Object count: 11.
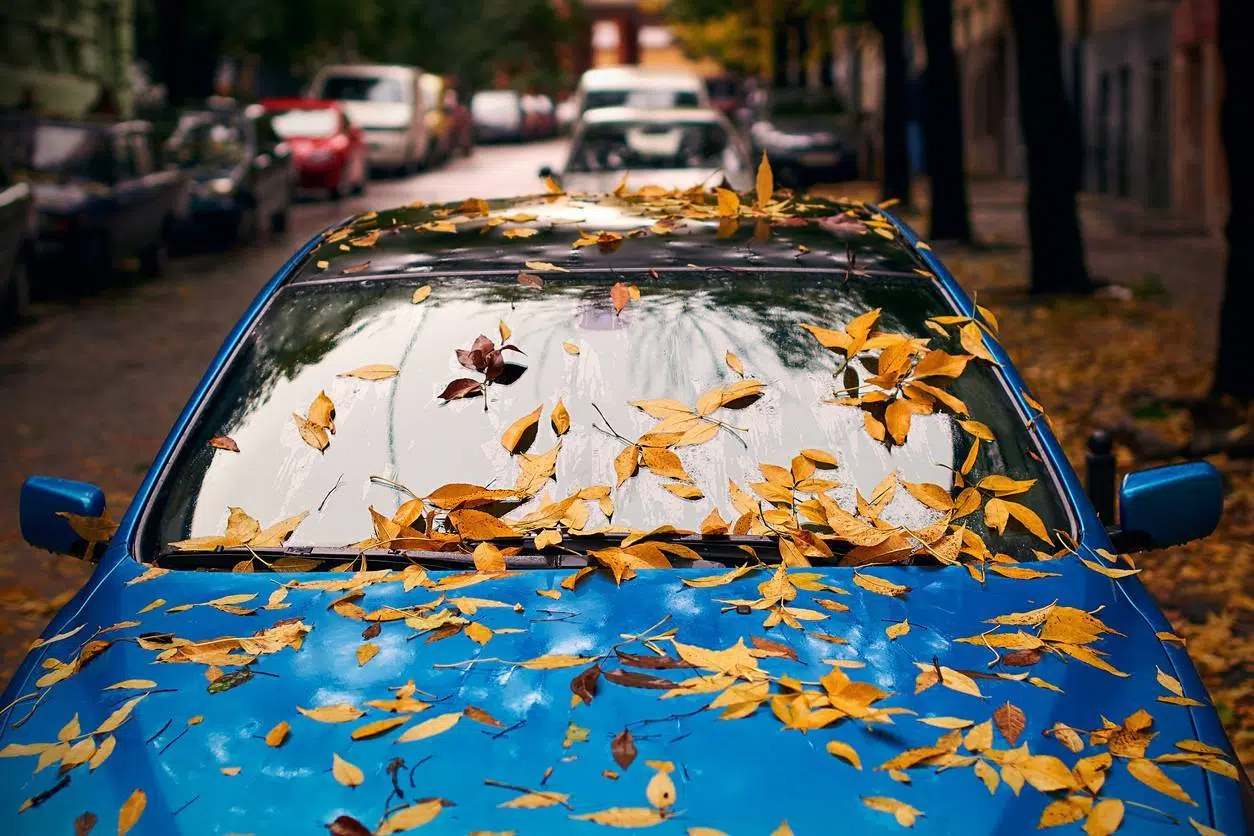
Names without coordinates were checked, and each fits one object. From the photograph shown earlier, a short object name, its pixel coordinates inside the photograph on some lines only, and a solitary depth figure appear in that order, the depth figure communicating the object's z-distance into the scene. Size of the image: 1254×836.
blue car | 2.50
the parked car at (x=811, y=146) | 31.09
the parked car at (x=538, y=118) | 62.88
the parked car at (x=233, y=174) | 21.05
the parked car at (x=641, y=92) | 21.81
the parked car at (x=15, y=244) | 14.22
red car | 27.38
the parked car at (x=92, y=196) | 16.42
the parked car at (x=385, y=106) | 33.25
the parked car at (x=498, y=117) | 58.28
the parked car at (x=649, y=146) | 14.52
